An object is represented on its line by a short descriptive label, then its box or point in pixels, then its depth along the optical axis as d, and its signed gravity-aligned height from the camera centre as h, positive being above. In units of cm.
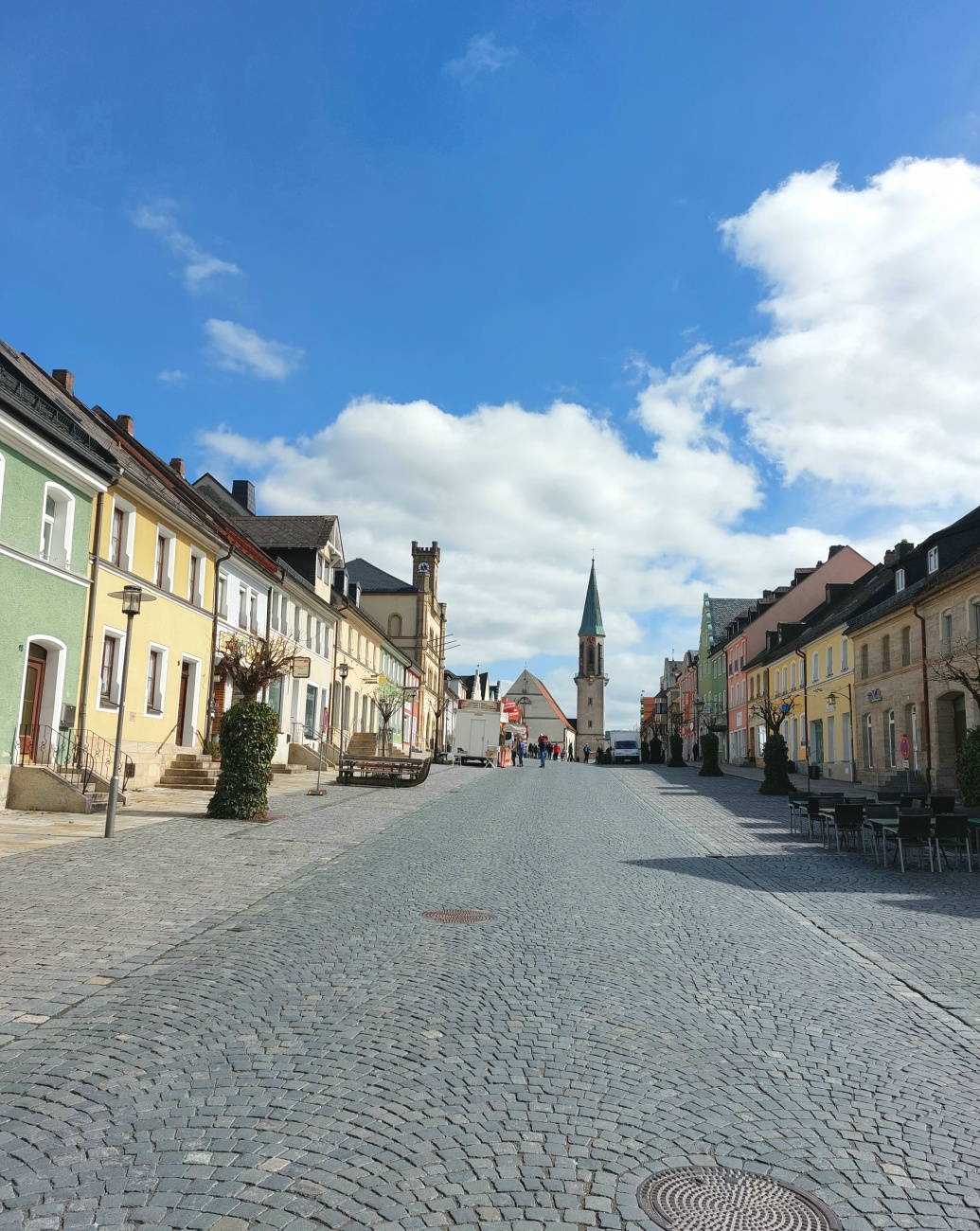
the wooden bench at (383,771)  3097 -83
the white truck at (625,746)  7339 +40
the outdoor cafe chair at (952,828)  1432 -93
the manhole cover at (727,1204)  369 -170
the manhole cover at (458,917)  965 -164
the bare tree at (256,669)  2459 +175
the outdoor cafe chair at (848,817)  1608 -93
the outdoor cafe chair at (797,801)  1952 -86
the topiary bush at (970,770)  1631 -13
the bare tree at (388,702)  4553 +199
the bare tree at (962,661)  2786 +295
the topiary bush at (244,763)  1888 -44
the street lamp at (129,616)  1483 +193
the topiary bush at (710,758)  4580 -14
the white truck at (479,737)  5594 +59
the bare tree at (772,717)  3556 +147
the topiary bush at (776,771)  3241 -46
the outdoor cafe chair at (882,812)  1658 -92
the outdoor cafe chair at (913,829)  1414 -96
